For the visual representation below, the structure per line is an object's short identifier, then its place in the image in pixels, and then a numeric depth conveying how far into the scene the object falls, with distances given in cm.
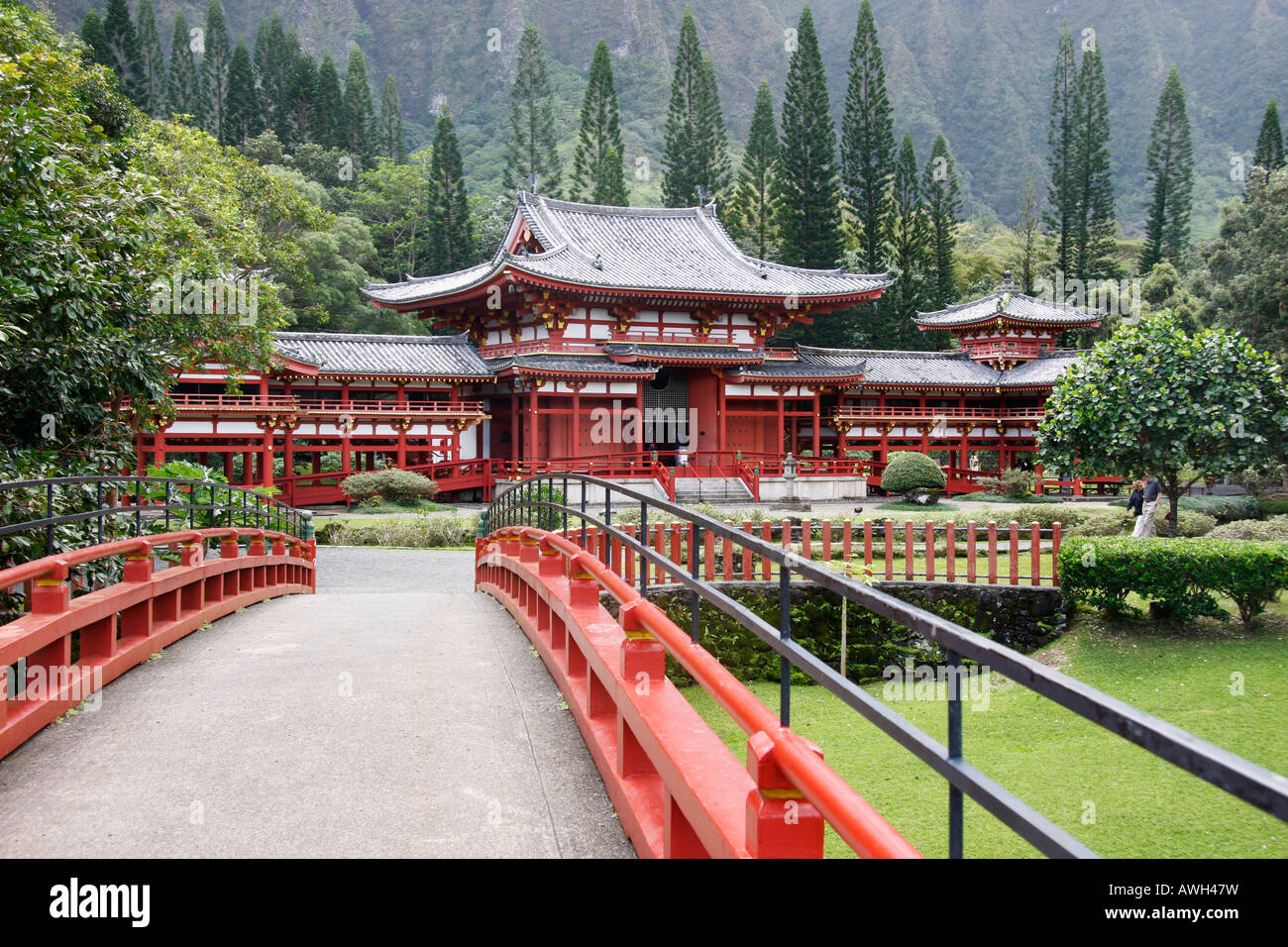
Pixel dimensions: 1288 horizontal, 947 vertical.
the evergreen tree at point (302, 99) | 5962
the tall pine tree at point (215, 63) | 6022
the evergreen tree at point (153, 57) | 5991
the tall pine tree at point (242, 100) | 5588
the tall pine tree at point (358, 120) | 6059
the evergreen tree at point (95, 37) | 4900
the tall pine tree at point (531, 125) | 6212
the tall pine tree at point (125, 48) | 5047
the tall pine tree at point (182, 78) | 5765
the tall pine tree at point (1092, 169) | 5047
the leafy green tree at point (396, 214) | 5428
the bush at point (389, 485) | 2742
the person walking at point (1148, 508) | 1969
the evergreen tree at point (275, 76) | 6009
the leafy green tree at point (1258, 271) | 3253
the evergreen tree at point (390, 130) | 6850
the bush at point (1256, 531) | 1859
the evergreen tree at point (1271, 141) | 4944
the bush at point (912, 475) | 3002
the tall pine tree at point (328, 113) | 5953
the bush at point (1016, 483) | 3228
